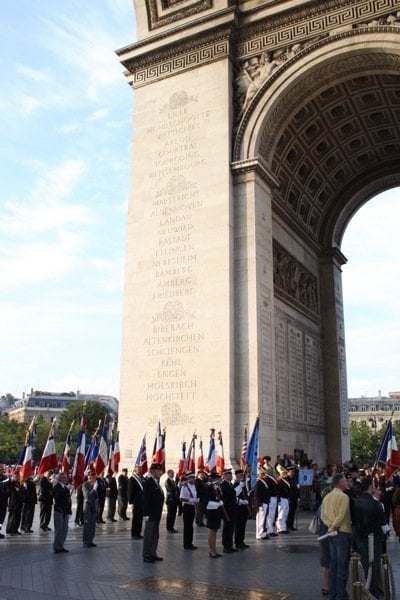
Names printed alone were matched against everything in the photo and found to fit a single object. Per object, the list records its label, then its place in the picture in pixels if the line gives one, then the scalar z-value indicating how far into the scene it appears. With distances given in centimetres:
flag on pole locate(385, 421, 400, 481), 1396
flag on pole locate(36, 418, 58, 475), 1431
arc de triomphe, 1922
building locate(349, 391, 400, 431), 12085
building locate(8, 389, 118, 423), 12775
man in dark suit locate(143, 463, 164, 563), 1024
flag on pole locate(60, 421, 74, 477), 1519
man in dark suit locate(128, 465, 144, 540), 1357
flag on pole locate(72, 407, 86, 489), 1405
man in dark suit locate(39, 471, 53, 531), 1530
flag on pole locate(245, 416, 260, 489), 1521
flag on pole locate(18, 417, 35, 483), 1460
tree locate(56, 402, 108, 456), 8525
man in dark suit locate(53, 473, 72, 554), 1127
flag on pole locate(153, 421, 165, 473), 1659
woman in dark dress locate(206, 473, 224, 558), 1090
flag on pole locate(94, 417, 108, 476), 1588
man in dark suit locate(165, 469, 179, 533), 1482
